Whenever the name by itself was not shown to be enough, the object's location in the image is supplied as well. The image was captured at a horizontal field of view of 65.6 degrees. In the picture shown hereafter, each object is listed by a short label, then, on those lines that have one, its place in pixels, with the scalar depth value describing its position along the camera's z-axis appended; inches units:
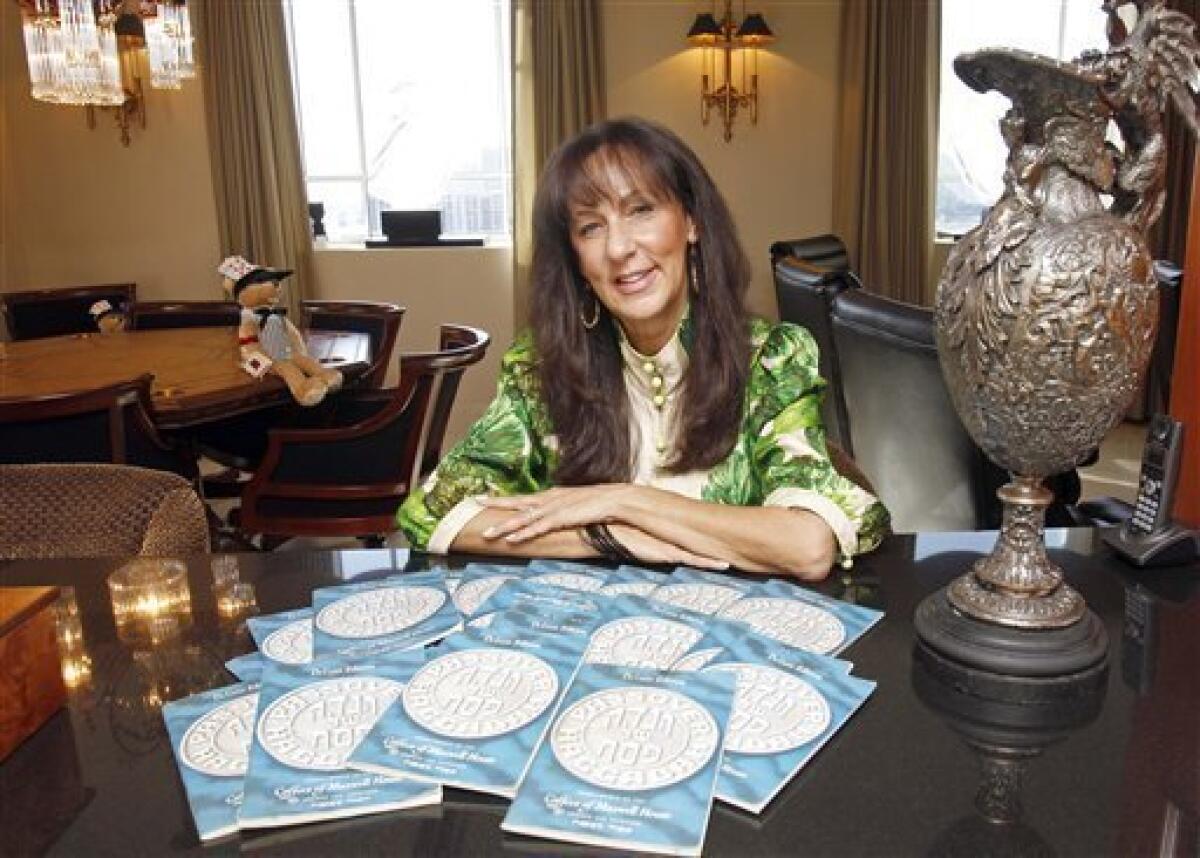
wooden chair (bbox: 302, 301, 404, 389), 163.6
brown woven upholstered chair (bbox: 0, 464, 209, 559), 57.9
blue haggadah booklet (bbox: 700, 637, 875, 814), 26.5
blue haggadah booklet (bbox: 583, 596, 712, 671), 32.6
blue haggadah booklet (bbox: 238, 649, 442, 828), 25.7
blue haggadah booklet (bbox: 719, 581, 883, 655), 35.4
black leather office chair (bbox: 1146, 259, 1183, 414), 57.1
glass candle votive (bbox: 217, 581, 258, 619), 39.4
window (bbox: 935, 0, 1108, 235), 232.7
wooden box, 29.7
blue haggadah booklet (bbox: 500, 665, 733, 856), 24.3
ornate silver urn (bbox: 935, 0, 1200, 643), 29.5
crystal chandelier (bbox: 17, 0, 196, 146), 139.7
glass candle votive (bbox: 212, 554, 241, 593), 42.5
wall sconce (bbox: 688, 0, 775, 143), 213.6
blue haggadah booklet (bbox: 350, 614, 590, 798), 26.8
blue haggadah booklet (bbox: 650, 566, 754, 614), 38.4
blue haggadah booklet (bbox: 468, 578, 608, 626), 36.6
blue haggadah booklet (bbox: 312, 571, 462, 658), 34.7
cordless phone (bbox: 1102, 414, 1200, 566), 41.9
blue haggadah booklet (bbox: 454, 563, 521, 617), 38.4
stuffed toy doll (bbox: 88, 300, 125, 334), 177.8
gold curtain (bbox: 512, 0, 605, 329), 215.3
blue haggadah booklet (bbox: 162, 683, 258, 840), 25.9
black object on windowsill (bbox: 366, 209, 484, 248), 229.3
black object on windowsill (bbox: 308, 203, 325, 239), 231.8
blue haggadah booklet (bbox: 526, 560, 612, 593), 40.6
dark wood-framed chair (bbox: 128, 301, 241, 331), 185.6
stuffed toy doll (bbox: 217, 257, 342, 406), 123.1
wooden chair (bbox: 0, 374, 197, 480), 95.5
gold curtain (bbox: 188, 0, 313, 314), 211.2
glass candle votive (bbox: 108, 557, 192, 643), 38.4
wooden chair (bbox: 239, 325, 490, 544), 119.7
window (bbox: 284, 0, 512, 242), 226.2
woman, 57.0
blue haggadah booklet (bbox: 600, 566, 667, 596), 39.8
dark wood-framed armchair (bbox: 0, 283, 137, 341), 190.7
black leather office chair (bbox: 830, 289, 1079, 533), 89.4
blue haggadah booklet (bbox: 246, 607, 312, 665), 34.2
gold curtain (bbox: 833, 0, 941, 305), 219.0
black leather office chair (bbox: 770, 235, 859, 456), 103.3
